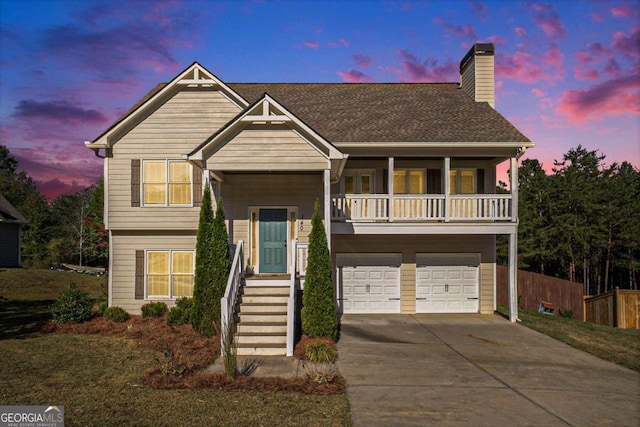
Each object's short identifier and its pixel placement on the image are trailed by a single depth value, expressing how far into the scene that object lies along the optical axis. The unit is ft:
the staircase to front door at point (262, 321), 35.35
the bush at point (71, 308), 45.16
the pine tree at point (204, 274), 39.11
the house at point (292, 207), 49.85
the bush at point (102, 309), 48.32
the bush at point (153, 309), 47.85
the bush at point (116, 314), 46.37
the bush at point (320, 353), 32.68
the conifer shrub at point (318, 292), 38.78
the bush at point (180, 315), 44.55
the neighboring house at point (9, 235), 104.58
